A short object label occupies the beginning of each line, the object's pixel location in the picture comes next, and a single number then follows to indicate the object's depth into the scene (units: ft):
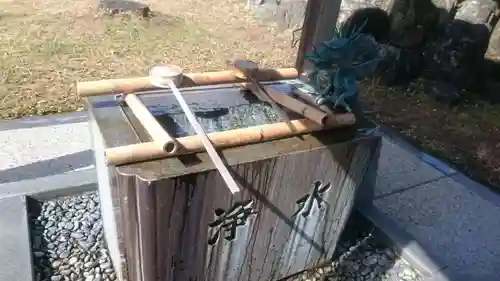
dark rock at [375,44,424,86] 18.57
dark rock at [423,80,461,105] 17.21
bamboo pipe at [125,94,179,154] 5.40
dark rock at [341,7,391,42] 19.61
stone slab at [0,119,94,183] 10.15
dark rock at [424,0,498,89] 17.35
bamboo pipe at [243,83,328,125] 6.41
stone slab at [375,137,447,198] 11.21
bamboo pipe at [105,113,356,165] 5.27
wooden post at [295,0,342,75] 10.02
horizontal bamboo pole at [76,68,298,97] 6.47
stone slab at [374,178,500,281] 8.91
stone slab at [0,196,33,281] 6.88
